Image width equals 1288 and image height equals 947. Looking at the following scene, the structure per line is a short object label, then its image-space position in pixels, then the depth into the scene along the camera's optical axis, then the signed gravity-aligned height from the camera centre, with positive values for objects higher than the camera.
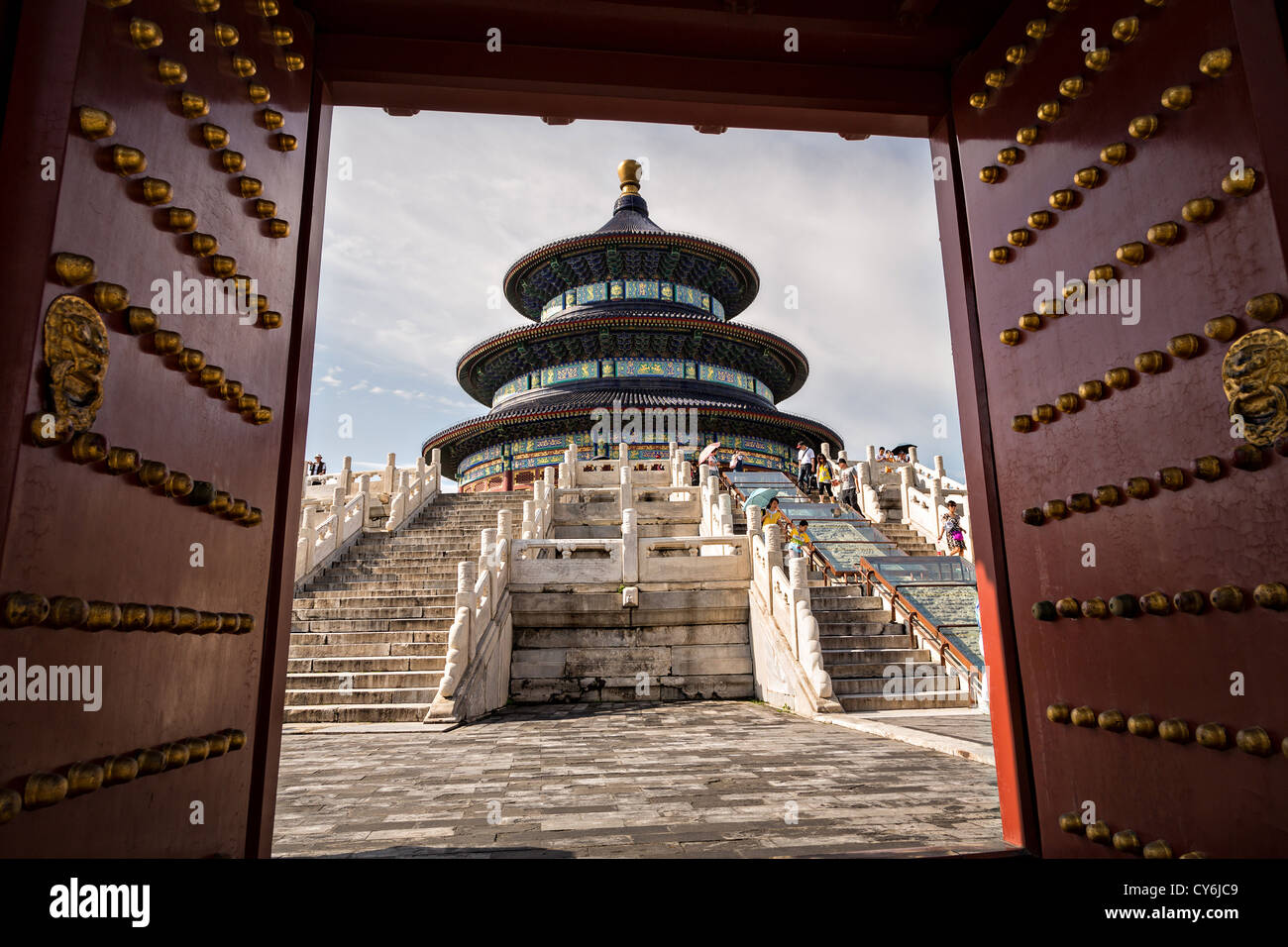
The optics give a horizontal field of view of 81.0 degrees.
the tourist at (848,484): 17.53 +3.30
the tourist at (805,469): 19.89 +4.20
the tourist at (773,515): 13.34 +2.06
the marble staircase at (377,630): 8.30 +0.08
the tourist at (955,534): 13.46 +1.61
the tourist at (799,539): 12.59 +1.50
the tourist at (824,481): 19.20 +3.65
